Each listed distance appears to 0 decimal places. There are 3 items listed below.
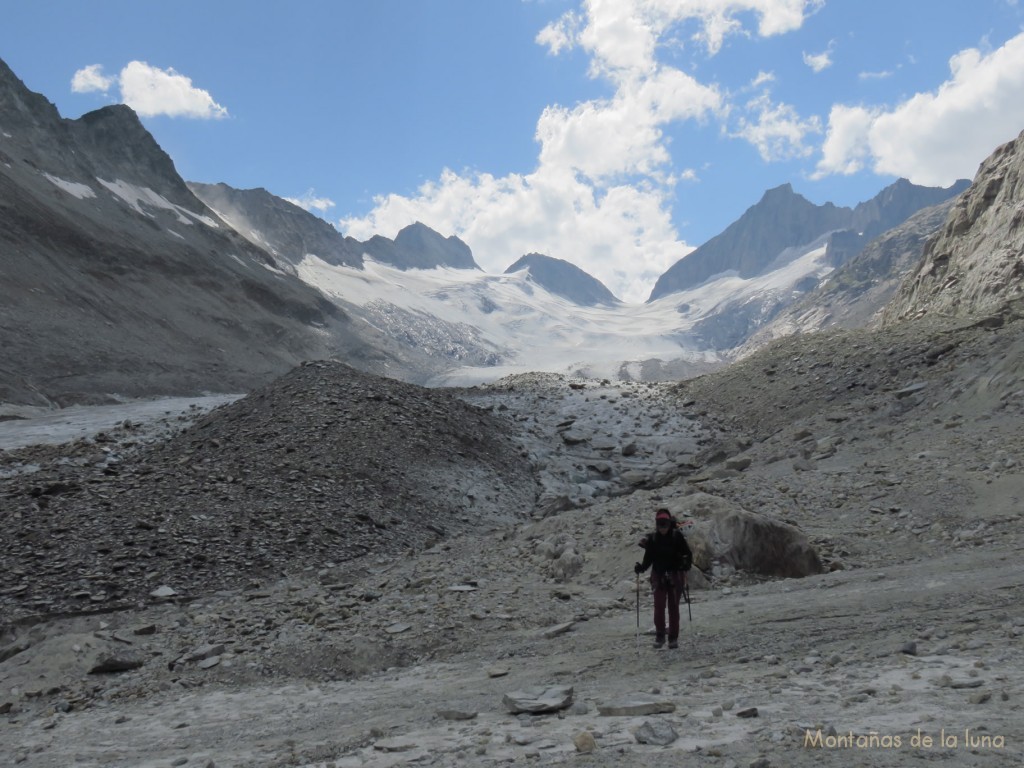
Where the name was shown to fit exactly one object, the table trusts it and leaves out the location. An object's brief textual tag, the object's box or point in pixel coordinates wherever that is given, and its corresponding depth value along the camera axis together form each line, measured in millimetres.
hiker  9188
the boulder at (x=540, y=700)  7172
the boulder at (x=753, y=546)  12820
